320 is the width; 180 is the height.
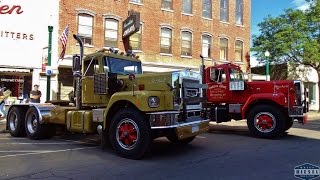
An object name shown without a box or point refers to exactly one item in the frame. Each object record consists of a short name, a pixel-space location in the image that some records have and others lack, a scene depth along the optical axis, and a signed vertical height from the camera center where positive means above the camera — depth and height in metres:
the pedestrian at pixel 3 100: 11.84 -0.17
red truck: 8.47 -0.12
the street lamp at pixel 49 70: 10.93 +1.11
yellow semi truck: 5.79 -0.18
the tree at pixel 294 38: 18.79 +4.36
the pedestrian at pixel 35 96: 11.07 +0.02
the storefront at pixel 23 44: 13.51 +2.74
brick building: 15.18 +4.49
